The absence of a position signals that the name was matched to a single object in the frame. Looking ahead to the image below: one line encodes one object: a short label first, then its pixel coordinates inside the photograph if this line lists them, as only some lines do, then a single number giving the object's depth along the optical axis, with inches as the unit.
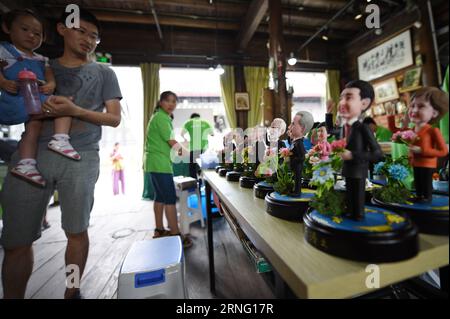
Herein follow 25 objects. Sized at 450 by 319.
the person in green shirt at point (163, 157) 86.0
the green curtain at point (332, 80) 229.8
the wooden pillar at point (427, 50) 142.7
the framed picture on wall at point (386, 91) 176.1
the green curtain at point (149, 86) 192.2
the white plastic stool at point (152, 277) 33.4
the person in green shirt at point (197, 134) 117.6
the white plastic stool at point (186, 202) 97.1
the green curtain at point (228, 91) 207.5
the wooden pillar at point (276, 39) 113.2
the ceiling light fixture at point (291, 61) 167.8
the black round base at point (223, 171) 66.6
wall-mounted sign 163.8
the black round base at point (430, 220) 18.2
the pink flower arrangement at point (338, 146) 19.8
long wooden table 14.1
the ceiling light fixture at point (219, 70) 179.9
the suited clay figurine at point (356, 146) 19.6
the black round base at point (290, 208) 25.0
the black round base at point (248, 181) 45.7
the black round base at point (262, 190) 35.1
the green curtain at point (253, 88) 213.2
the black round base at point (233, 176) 56.9
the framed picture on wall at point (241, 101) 209.6
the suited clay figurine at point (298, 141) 30.1
